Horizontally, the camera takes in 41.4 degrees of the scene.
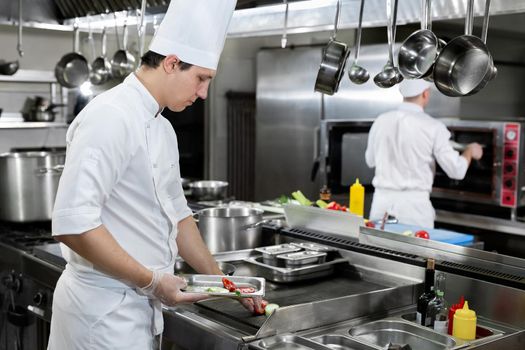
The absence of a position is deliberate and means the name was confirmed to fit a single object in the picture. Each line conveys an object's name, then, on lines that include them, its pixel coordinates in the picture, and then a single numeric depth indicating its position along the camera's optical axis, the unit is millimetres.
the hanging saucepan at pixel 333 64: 2746
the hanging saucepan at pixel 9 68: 4922
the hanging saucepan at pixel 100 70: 4297
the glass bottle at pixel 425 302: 2230
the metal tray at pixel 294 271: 2607
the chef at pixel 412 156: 4047
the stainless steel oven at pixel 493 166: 4020
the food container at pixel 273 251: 2775
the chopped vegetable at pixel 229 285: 2122
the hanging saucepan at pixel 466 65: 2334
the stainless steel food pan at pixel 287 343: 1990
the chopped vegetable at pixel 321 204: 3436
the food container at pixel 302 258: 2684
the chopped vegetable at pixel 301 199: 3581
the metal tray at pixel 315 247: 2865
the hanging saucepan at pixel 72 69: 4383
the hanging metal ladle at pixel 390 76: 2744
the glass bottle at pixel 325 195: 3770
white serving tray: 2969
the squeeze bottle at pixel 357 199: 3322
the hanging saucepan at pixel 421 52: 2496
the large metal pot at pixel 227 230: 3076
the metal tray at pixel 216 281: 2209
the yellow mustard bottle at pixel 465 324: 2086
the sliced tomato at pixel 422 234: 2869
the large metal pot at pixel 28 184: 3803
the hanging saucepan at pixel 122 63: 4176
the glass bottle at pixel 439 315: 2184
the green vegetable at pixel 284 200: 3843
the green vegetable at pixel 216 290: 2080
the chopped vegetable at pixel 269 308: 2195
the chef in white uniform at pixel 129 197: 1895
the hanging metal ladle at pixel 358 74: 2977
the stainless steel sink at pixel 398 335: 2127
